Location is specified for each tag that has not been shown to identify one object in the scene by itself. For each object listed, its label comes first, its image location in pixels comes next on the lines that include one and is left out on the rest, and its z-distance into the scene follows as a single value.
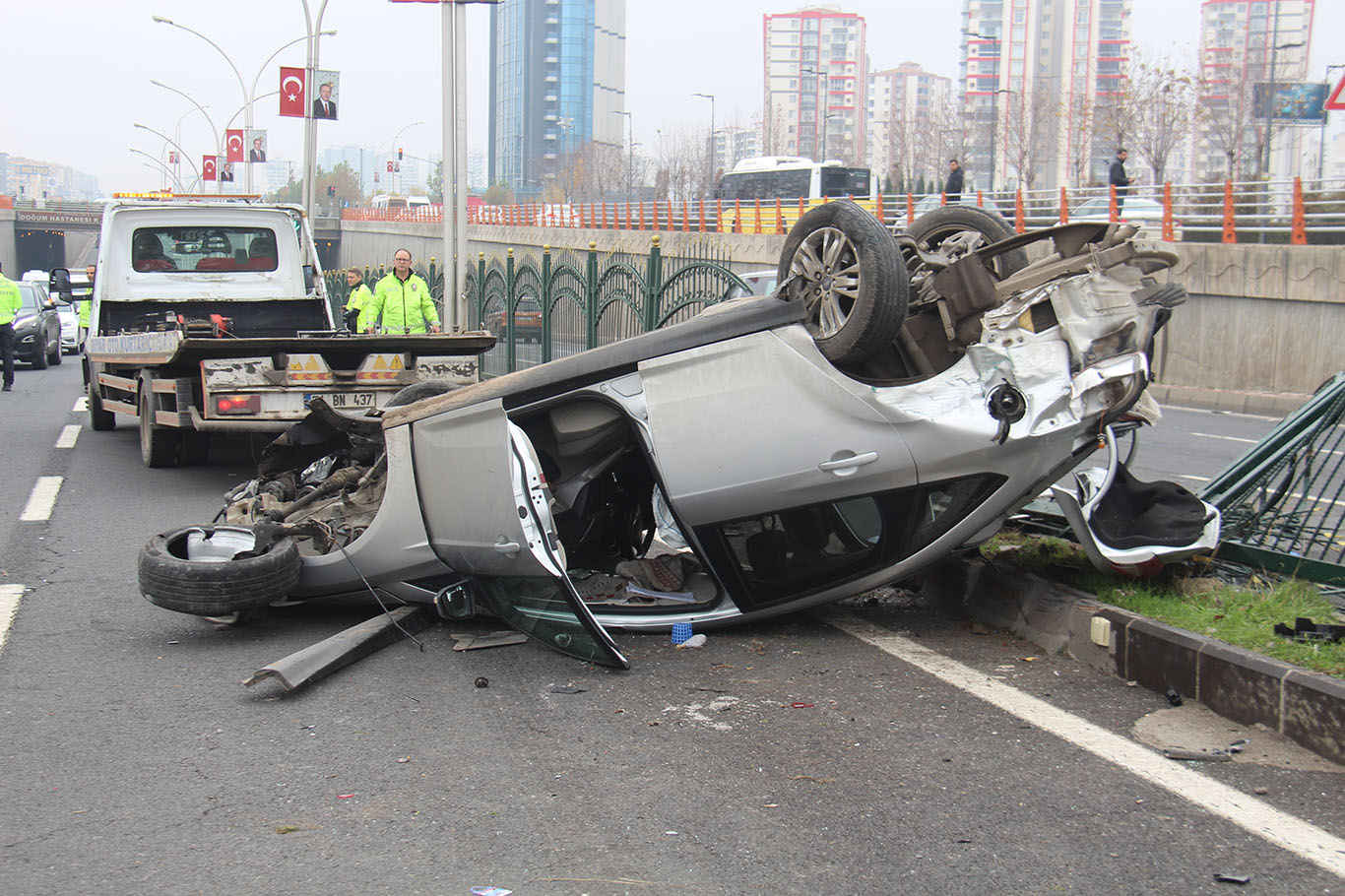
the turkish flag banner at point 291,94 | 24.33
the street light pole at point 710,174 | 84.91
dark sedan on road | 24.92
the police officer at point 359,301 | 14.91
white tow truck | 9.89
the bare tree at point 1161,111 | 49.25
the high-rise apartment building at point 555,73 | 185.00
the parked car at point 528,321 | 16.91
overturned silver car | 4.87
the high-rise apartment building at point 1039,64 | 76.06
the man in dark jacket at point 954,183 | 27.13
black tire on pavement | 5.34
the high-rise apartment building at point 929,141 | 79.62
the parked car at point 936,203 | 25.58
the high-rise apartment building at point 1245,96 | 47.59
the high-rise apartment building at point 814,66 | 180.25
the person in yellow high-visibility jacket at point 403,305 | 14.58
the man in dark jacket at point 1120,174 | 23.30
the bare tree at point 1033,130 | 64.11
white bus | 39.06
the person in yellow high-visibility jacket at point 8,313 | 19.02
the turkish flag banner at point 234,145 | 38.62
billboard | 30.36
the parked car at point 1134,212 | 21.05
